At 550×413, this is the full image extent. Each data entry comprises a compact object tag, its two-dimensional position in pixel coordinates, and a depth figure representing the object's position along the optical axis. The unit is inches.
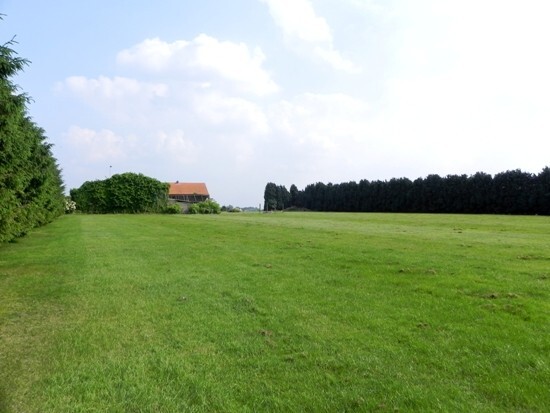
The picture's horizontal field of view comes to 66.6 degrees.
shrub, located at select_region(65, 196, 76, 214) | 2215.6
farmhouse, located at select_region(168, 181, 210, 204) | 4207.7
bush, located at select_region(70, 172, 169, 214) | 2274.9
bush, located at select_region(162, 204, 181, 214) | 2258.9
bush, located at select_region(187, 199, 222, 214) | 2379.4
